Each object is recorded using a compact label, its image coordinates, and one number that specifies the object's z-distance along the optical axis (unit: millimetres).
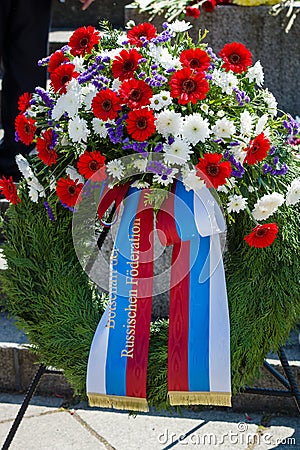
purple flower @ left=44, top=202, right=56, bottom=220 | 3756
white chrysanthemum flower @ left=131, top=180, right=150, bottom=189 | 3552
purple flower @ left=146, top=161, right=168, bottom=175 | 3492
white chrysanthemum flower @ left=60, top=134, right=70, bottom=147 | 3617
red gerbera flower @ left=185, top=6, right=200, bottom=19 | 6719
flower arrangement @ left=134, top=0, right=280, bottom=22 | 6757
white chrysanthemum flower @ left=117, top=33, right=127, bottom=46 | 3850
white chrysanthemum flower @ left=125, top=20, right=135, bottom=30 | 3994
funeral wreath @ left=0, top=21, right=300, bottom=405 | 3485
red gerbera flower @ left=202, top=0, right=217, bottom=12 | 6740
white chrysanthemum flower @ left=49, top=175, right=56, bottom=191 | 3679
